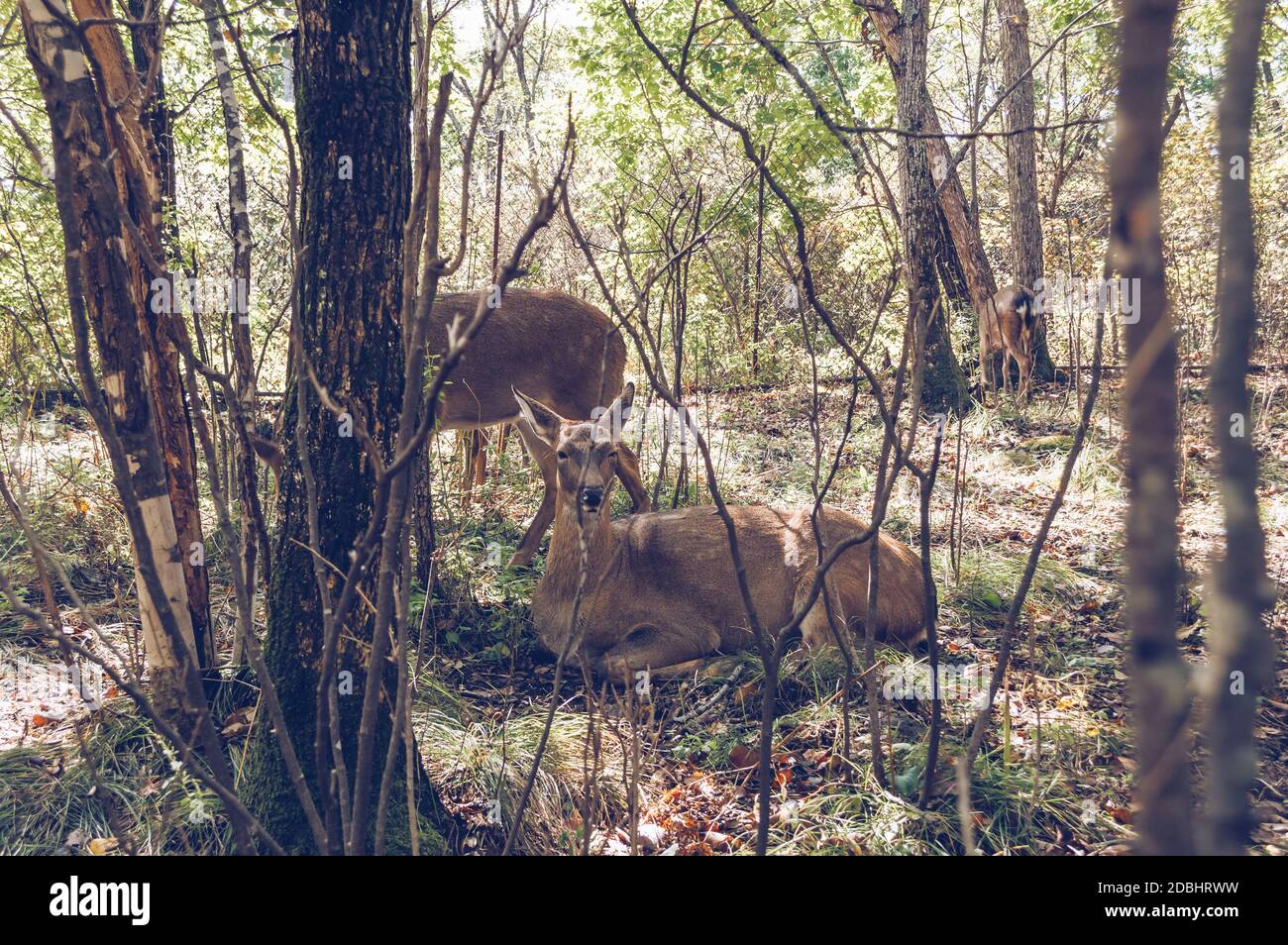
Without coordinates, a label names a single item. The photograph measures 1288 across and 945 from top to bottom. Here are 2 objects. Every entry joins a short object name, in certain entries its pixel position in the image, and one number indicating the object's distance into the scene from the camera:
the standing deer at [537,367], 7.06
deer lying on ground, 5.31
